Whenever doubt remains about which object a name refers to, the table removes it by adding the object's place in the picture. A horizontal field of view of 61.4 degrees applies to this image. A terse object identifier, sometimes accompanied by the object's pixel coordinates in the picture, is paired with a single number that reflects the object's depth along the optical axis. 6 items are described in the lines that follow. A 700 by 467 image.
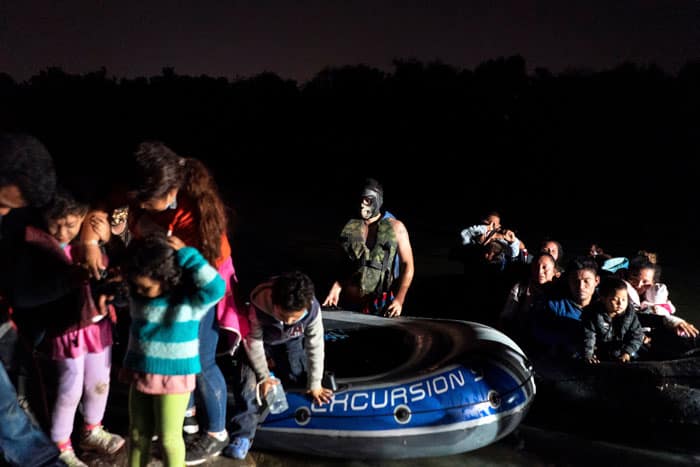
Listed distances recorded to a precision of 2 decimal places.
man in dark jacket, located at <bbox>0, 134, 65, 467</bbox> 2.49
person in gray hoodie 2.93
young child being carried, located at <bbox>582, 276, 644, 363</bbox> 4.18
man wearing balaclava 4.33
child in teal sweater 2.54
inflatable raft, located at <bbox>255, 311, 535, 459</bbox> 3.41
